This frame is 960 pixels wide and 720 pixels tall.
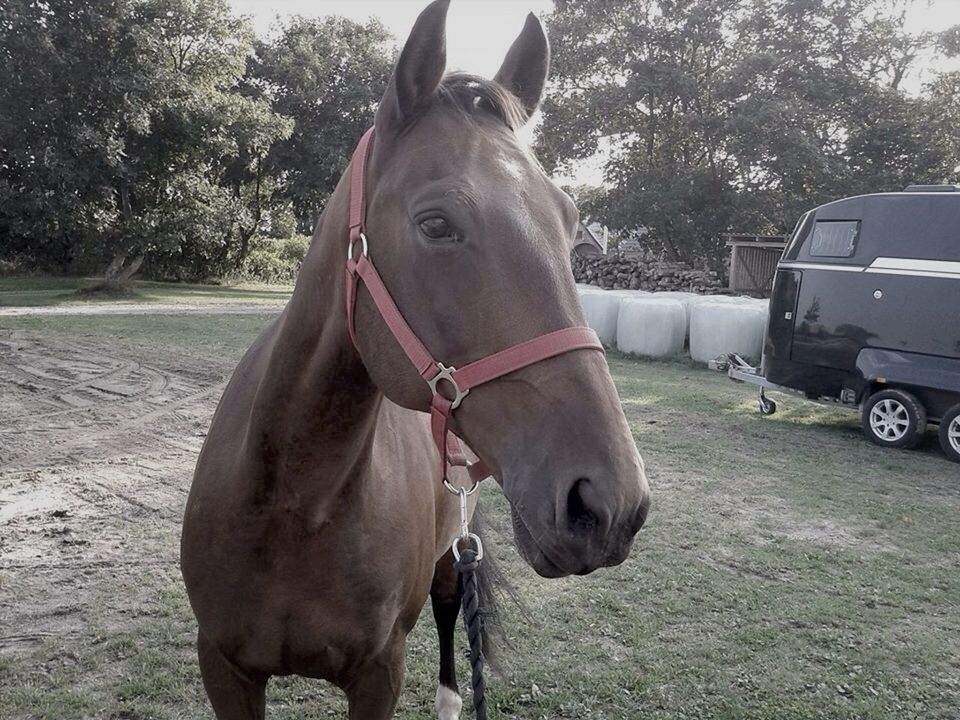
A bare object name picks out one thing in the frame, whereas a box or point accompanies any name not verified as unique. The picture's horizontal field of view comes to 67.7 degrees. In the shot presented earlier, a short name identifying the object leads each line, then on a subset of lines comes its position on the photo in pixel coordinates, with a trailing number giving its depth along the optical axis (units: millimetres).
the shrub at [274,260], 26484
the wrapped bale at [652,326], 12609
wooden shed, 18359
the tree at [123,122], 17047
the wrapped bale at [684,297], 13227
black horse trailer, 7227
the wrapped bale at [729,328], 11766
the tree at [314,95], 25016
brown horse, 1193
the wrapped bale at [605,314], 13594
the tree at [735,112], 20375
